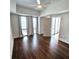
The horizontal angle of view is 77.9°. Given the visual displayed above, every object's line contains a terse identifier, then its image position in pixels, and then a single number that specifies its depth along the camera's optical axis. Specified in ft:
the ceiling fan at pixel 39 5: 10.01
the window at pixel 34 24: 19.84
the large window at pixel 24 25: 16.80
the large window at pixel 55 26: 18.74
